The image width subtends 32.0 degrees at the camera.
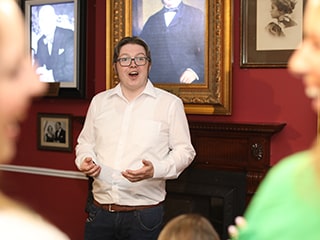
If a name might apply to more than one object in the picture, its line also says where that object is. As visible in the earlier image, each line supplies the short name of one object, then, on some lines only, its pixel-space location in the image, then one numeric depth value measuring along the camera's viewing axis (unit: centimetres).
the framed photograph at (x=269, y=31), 294
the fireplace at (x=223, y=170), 301
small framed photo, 379
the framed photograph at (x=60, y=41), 363
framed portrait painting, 311
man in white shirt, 250
